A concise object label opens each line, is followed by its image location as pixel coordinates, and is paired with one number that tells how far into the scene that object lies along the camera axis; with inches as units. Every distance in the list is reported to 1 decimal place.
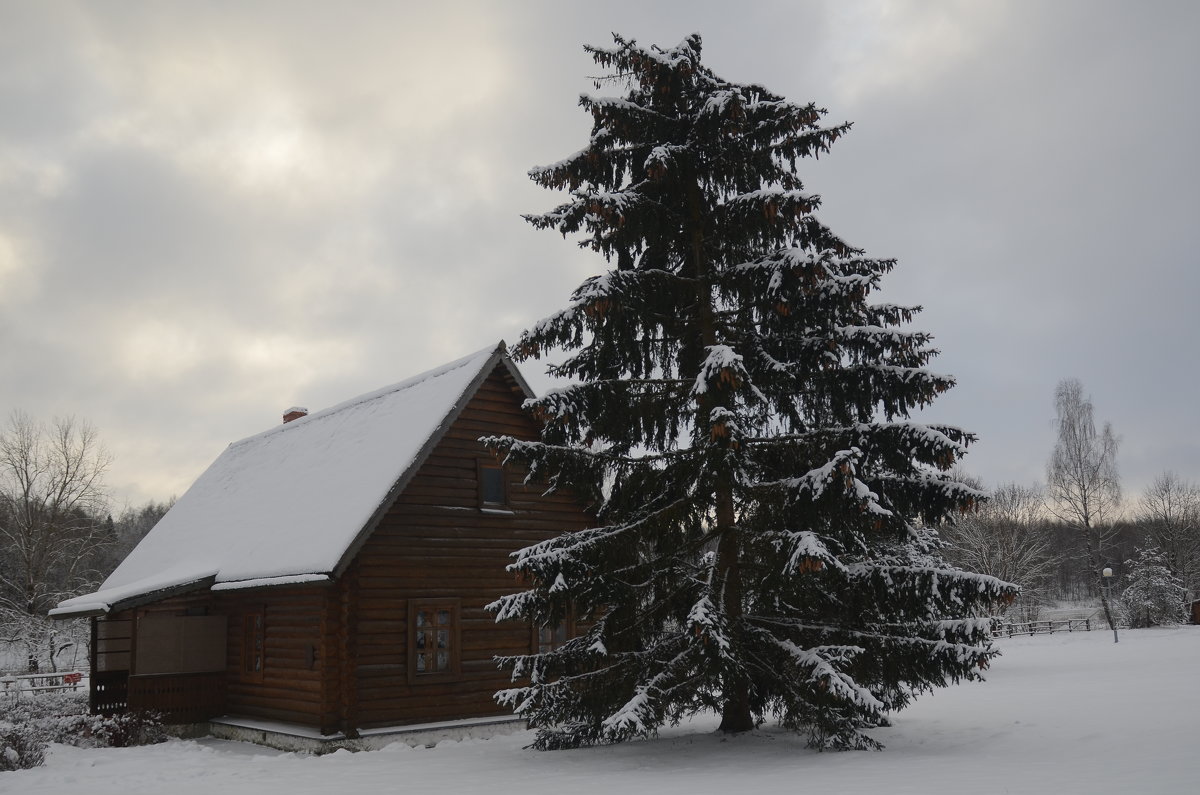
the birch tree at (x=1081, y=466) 2159.2
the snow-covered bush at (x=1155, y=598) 1844.2
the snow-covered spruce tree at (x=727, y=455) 491.8
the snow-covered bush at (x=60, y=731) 593.3
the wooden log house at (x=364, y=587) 657.6
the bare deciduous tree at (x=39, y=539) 1620.3
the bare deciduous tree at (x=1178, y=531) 2290.8
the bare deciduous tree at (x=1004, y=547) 2059.5
